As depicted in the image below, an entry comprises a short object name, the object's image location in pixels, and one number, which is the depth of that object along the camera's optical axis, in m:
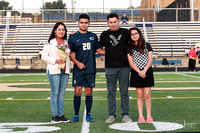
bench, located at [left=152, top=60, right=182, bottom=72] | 30.13
